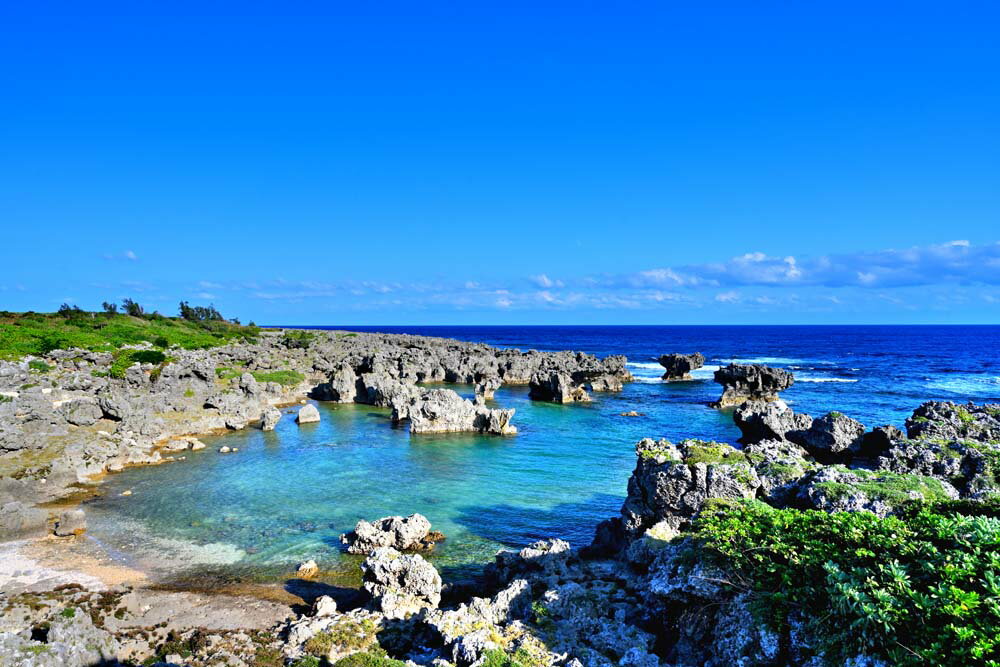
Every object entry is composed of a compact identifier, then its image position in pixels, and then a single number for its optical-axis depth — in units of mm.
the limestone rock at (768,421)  35438
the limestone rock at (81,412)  36000
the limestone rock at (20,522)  22578
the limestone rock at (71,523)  22812
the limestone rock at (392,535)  21812
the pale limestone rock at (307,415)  46875
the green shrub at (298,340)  103425
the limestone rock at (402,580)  15969
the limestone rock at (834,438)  29219
